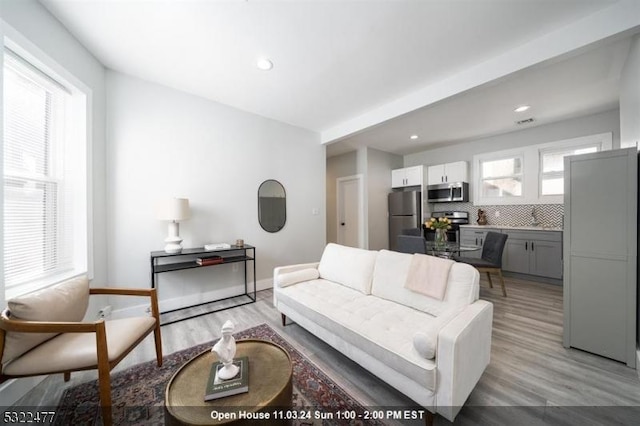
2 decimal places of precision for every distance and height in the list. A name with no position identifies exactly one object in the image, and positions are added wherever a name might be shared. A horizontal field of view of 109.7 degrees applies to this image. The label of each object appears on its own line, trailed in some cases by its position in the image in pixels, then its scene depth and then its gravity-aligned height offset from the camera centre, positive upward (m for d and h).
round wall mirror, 3.60 +0.11
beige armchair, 1.20 -0.78
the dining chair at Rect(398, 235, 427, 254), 3.07 -0.47
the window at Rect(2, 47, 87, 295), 1.63 +0.27
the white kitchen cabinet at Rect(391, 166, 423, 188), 5.25 +0.85
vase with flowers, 3.23 -0.22
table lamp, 2.53 -0.04
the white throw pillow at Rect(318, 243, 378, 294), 2.25 -0.59
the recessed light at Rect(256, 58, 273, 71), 2.27 +1.53
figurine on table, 1.08 -0.69
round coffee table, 0.91 -0.82
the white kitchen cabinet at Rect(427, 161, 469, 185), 4.78 +0.86
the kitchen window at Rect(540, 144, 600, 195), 3.87 +0.73
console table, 2.51 -0.62
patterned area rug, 1.33 -1.21
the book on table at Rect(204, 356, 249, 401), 1.00 -0.80
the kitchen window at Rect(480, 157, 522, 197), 4.32 +0.68
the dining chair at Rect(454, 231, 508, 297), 3.09 -0.67
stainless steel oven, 4.79 -0.27
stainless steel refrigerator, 5.11 +0.00
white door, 5.34 +0.00
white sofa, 1.17 -0.80
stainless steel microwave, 4.73 +0.42
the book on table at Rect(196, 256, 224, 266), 2.68 -0.59
